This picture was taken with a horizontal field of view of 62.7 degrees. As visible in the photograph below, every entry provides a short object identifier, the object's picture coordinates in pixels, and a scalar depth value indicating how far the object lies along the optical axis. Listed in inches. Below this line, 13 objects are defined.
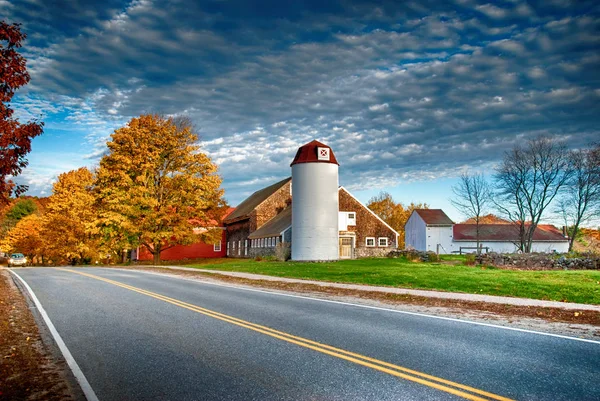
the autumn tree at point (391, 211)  3700.8
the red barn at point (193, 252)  2316.7
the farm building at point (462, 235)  2544.3
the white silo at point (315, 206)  1512.1
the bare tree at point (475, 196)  2393.0
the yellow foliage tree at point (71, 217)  1919.3
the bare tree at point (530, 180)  2062.0
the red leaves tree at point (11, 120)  485.7
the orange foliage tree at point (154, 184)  1674.5
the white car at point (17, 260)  2142.0
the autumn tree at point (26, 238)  2465.1
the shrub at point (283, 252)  1598.2
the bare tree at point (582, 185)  1939.3
